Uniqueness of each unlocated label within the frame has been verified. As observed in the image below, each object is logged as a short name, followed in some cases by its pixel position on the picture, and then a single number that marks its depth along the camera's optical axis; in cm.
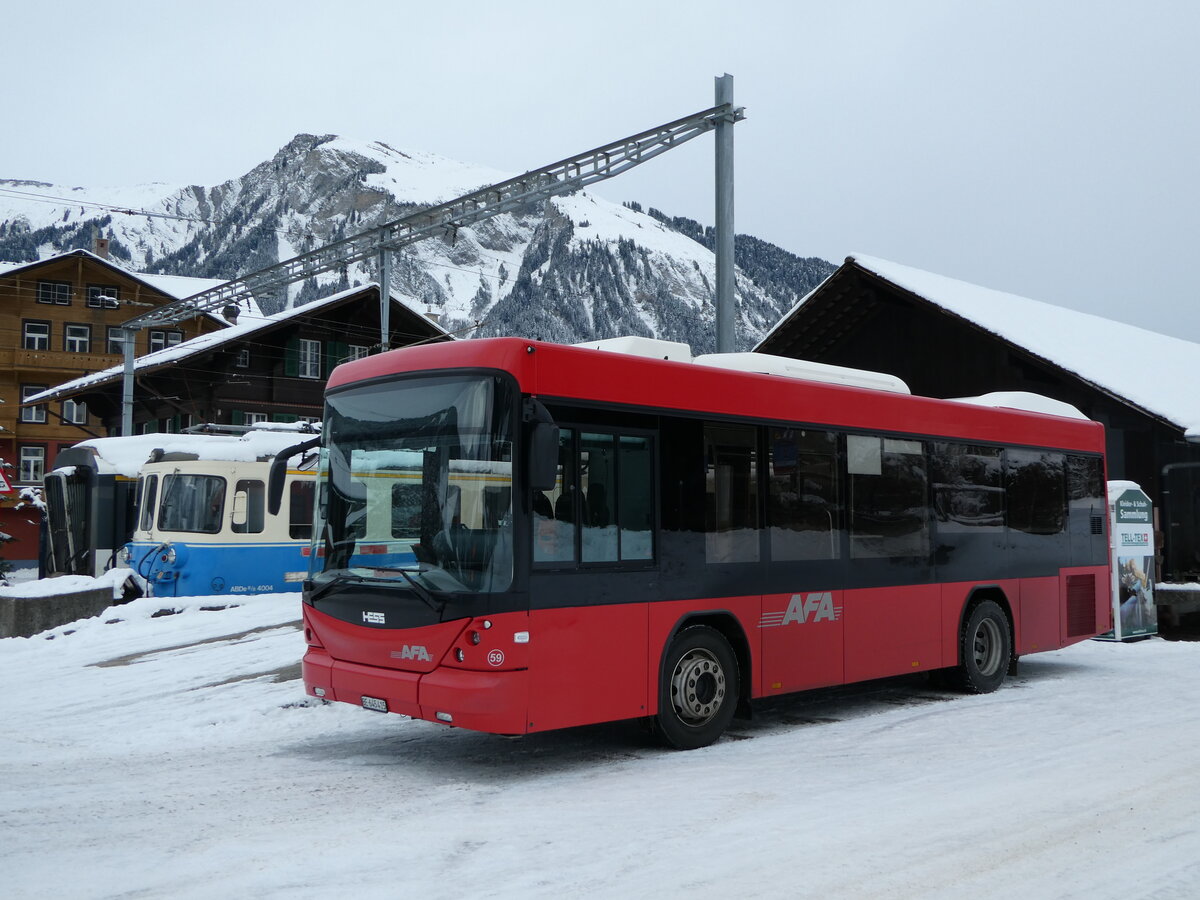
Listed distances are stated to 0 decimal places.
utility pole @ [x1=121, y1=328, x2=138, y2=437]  2867
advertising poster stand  1622
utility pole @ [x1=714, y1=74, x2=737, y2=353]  1328
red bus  737
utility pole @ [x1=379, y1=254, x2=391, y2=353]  2534
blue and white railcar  2008
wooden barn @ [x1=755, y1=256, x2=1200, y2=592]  2164
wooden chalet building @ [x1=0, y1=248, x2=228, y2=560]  5053
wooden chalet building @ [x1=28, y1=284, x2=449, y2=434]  3969
